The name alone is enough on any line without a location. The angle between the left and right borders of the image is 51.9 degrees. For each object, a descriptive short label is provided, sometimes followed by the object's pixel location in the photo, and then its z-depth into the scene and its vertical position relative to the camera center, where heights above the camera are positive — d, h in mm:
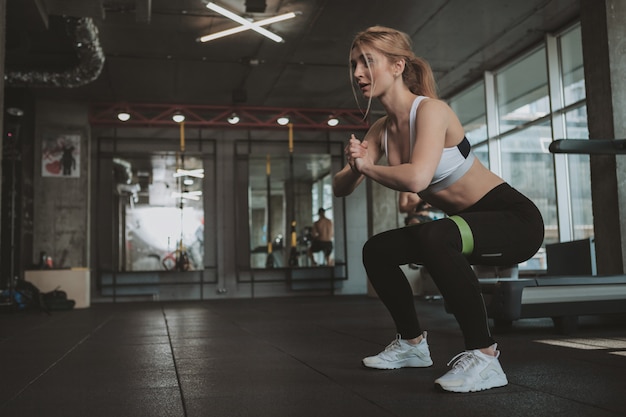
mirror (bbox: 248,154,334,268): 10648 +767
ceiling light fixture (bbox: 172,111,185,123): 9977 +2174
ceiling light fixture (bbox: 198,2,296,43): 6204 +2362
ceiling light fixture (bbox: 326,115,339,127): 10930 +2251
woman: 1963 +140
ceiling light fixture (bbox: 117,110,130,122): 9828 +2185
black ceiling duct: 7285 +2323
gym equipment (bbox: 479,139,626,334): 3707 -276
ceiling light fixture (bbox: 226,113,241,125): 10315 +2209
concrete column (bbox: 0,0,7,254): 3989 +1425
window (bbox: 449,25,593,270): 7516 +1583
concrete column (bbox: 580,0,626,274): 4781 +995
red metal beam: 10227 +2384
